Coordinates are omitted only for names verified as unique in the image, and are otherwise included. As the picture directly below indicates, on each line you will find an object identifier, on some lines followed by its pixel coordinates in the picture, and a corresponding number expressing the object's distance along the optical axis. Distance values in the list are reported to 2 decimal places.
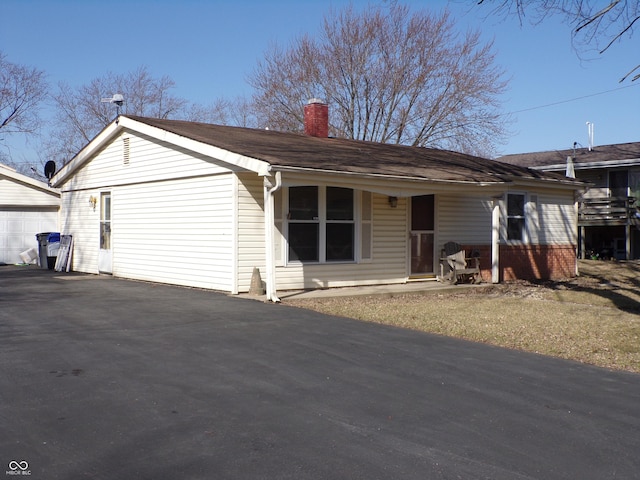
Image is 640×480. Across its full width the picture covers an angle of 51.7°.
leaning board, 19.73
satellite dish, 23.44
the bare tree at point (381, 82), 31.05
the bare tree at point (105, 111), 41.81
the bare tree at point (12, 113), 38.25
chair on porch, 16.84
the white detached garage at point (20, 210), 22.75
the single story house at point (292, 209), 13.69
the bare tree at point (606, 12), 8.95
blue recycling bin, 20.41
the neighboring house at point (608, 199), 25.83
